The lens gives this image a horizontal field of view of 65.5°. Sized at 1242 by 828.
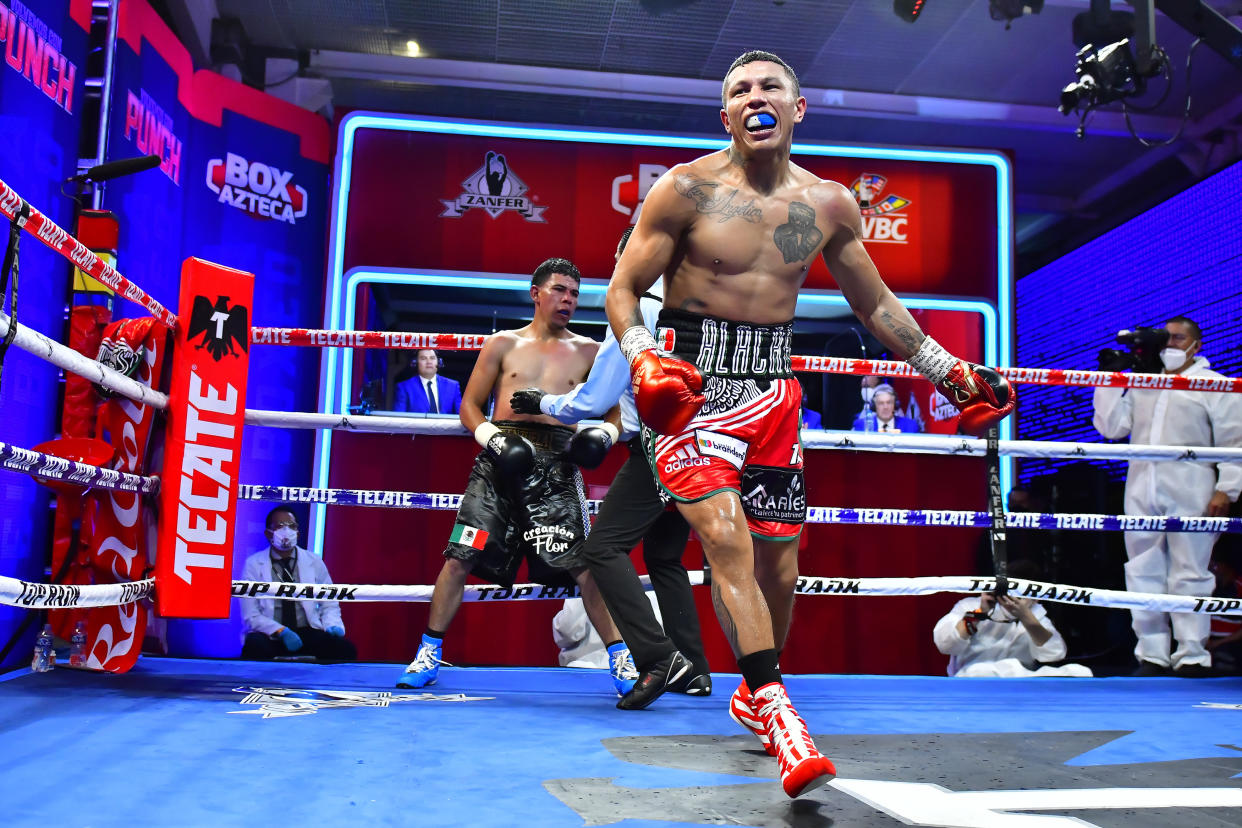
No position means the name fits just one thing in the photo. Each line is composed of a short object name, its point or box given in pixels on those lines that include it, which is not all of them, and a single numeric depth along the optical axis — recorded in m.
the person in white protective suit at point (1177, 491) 3.96
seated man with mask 4.55
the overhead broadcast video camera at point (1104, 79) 5.20
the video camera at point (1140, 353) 4.43
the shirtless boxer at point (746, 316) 1.81
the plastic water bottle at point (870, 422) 6.39
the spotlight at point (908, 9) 5.56
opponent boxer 2.75
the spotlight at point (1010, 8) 5.62
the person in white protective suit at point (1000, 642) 3.96
